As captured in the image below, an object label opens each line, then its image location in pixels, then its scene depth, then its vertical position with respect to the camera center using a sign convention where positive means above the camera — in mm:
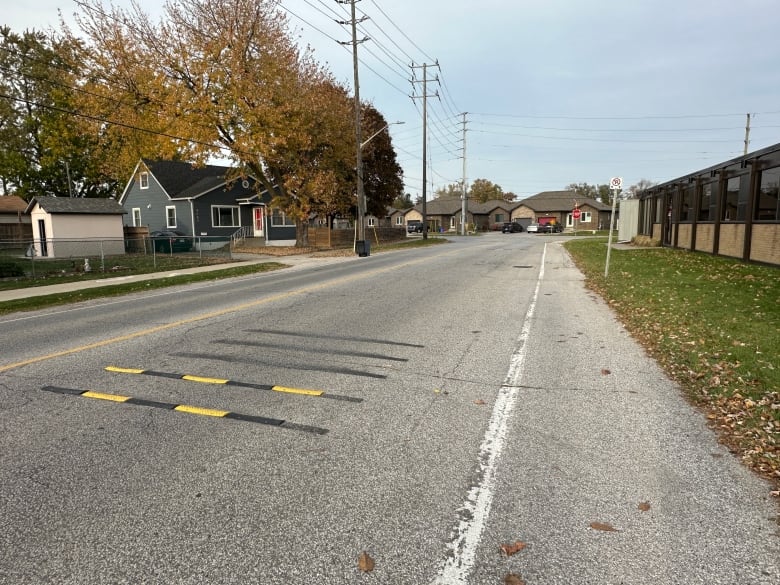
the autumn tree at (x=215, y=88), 27047 +7540
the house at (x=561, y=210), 77500 +2065
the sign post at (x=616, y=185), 14703 +1105
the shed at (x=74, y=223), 26959 +50
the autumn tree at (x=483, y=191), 120700 +7741
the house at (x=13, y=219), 36656 +447
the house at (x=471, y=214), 88000 +1617
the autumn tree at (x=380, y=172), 44125 +4619
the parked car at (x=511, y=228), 69562 -683
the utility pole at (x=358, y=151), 29094 +4169
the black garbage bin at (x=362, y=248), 27766 -1358
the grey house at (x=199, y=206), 38031 +1412
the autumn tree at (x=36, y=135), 47875 +8550
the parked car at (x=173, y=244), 29672 -1258
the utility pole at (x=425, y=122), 45069 +9355
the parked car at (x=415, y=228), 75438 -720
